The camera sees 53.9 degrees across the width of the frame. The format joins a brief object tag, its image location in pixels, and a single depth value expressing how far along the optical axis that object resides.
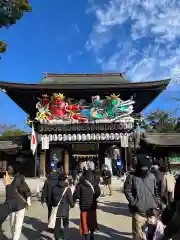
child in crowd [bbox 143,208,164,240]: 2.68
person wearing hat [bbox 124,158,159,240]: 3.26
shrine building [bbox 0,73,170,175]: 12.01
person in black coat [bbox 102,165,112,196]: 8.32
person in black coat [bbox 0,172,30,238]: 3.92
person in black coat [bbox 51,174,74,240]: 4.05
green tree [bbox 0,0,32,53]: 5.36
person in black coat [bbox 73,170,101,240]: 3.96
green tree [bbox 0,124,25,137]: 32.41
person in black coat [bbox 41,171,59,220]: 4.32
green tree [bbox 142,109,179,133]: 30.56
